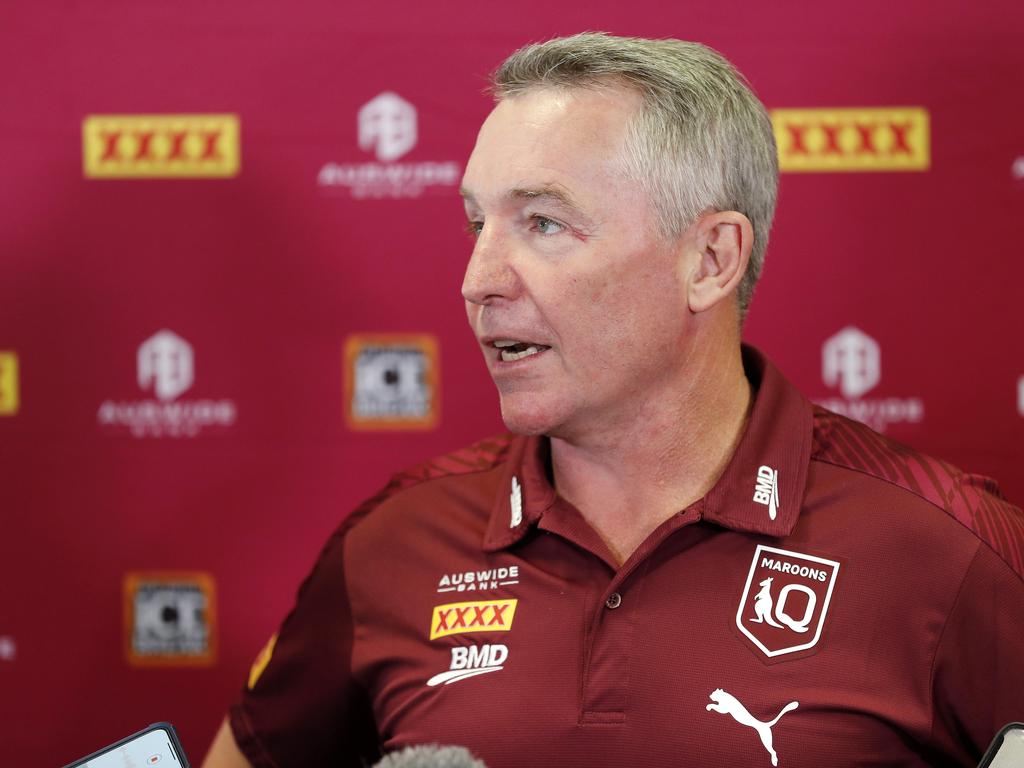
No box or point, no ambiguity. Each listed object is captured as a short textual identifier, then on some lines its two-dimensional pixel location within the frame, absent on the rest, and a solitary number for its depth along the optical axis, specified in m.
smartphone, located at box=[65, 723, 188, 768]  2.70
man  2.78
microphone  2.49
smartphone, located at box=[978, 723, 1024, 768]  2.68
